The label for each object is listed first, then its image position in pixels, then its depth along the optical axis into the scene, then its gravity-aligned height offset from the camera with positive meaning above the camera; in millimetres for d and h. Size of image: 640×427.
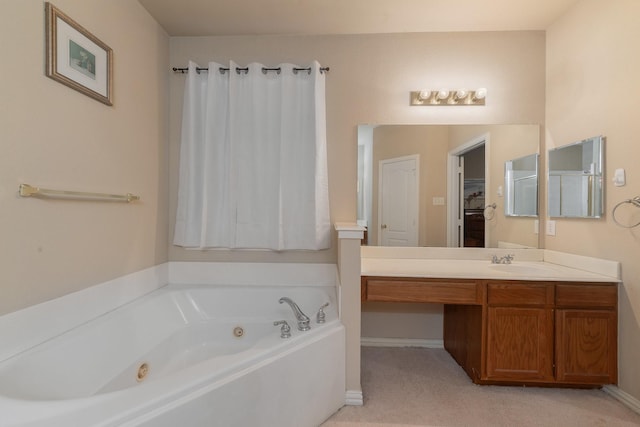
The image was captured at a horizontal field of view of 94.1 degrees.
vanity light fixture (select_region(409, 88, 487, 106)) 2320 +905
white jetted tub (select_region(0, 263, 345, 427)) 958 -689
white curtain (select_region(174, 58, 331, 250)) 2283 +405
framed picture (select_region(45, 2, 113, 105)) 1374 +786
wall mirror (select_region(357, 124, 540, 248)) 2359 +228
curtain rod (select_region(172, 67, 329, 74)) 2307 +1103
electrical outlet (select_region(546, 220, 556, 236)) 2258 -110
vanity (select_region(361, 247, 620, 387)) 1810 -623
